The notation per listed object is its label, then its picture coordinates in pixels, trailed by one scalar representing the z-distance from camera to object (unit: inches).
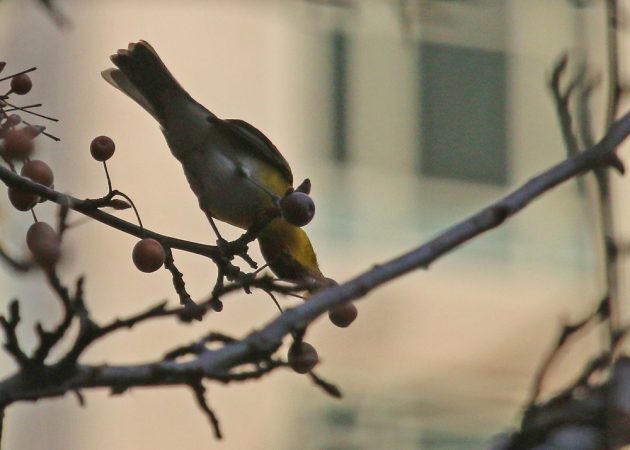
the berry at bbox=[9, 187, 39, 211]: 114.0
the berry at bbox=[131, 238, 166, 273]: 112.6
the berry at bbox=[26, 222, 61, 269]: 107.5
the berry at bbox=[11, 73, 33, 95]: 116.8
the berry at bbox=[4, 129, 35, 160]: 112.9
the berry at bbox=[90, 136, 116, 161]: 115.1
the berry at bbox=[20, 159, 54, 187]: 114.0
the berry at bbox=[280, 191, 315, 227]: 113.1
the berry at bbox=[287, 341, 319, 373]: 109.6
